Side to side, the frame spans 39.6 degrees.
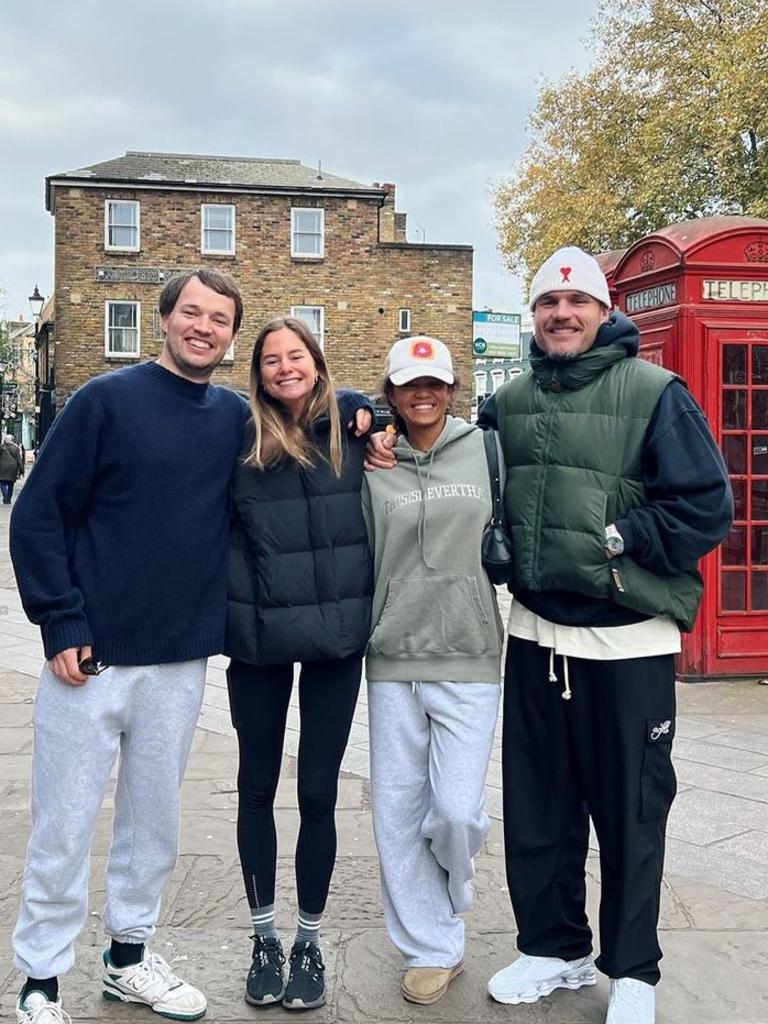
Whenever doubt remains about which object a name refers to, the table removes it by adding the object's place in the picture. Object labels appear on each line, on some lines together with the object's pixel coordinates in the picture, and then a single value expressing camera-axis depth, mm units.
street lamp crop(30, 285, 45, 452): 33281
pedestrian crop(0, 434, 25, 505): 25375
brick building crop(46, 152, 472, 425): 31109
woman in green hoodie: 3090
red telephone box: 6820
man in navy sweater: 2896
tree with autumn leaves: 18297
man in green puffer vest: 2945
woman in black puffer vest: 3043
